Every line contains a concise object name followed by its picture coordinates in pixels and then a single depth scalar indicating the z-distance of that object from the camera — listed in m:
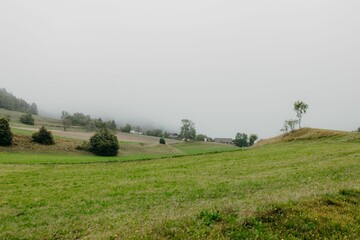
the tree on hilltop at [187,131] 194.62
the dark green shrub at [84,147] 90.38
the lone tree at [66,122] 164.50
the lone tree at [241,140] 177.38
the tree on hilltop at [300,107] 89.19
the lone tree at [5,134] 79.00
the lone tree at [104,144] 88.84
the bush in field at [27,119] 154.75
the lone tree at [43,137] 89.38
